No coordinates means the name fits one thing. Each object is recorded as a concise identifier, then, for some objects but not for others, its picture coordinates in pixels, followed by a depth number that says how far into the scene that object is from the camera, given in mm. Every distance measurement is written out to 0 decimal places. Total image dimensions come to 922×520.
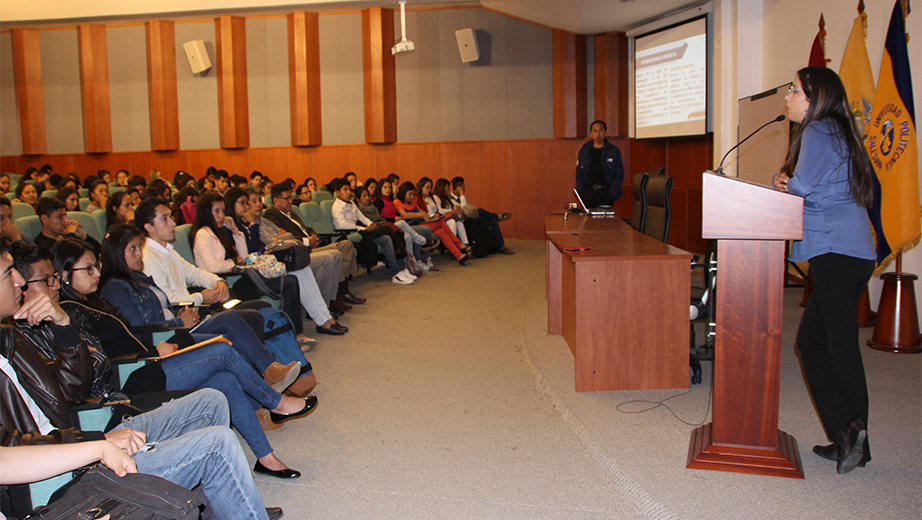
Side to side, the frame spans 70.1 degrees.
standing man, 7176
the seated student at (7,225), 3825
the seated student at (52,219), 4277
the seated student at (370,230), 7148
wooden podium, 2336
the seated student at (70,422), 1726
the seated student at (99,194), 6867
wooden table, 3301
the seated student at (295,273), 4801
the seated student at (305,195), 7938
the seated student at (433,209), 8859
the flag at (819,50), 5441
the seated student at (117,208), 4859
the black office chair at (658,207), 4375
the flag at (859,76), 4449
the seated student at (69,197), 5912
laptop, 5727
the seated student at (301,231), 5852
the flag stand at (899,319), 3932
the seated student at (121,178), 9853
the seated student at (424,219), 8336
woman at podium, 2363
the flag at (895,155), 4039
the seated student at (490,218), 9359
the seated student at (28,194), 6938
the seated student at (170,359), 2537
